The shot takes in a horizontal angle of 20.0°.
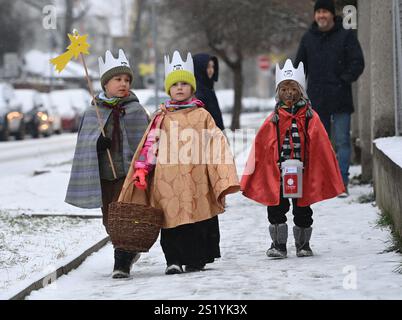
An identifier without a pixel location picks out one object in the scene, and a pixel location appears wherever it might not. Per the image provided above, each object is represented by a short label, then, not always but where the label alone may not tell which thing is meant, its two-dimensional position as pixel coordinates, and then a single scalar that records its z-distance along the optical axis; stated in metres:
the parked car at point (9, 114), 36.62
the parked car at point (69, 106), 46.62
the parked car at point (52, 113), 42.91
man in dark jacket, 12.41
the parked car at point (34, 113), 39.62
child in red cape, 8.73
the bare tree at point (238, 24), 30.78
